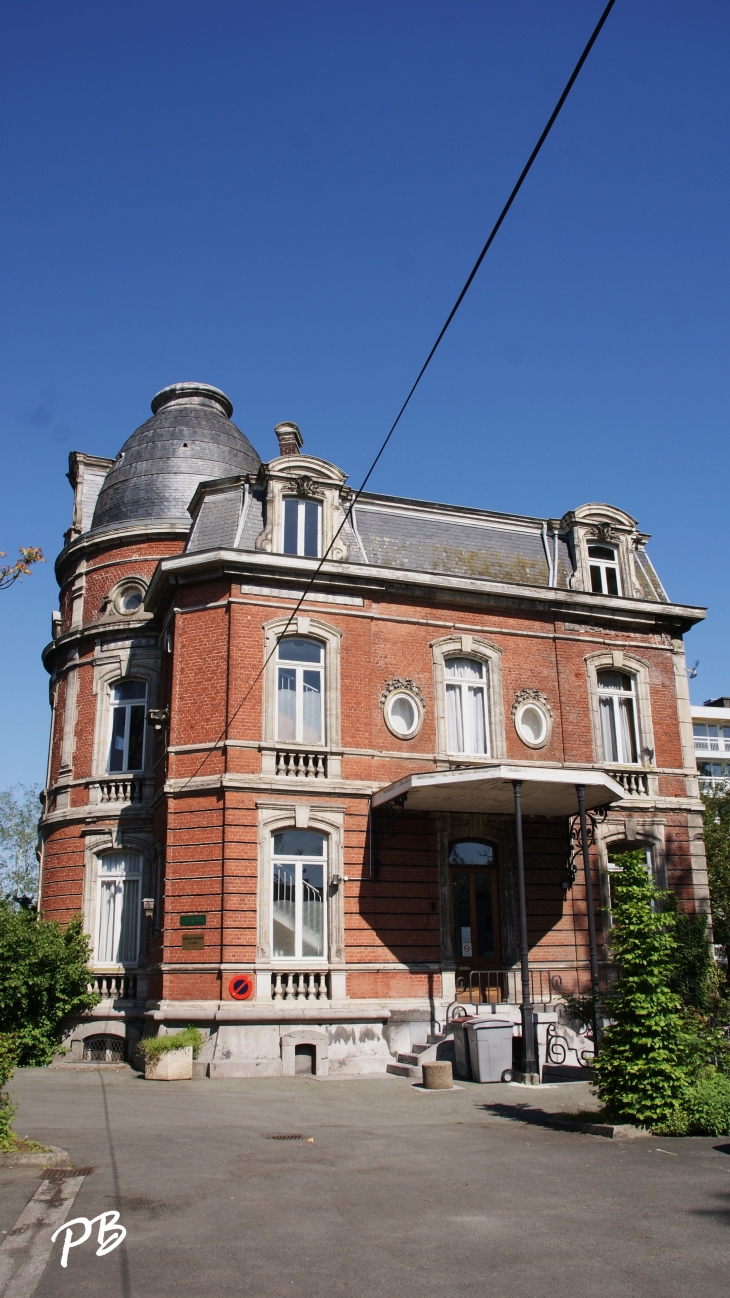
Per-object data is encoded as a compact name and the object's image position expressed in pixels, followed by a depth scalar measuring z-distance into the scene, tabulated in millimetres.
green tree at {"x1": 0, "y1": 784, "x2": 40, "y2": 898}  48531
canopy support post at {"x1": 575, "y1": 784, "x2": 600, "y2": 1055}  15896
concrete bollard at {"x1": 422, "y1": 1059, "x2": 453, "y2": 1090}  15297
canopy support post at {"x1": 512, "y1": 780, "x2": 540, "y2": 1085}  15625
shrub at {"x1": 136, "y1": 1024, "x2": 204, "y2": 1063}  16484
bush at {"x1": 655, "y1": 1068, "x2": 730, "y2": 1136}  11180
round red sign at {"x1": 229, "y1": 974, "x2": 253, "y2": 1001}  17203
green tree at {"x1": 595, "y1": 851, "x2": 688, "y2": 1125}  11383
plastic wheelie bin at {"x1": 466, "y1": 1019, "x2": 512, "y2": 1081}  15867
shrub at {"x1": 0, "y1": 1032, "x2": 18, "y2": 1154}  9414
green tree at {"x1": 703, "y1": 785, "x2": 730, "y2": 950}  36250
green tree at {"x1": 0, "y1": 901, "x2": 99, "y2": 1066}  19094
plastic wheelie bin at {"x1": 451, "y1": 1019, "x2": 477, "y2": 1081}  16219
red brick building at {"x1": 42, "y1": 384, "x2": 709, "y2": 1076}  17859
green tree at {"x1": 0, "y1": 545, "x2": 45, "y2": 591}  10672
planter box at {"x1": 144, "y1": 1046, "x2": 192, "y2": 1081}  16422
